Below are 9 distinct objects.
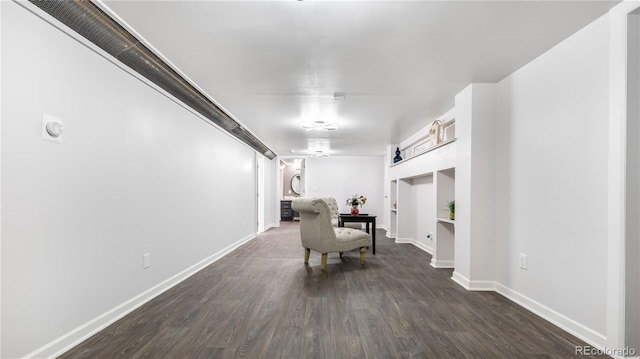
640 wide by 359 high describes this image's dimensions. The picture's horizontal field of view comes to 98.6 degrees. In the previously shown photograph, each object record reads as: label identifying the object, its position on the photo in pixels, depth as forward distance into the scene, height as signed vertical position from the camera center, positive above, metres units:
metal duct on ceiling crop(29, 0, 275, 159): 1.68 +1.00
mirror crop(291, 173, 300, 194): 11.34 -0.14
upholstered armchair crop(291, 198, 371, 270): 3.75 -0.76
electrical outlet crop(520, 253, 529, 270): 2.56 -0.76
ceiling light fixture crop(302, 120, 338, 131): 4.53 +0.92
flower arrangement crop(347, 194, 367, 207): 5.59 -0.47
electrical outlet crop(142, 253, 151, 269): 2.54 -0.77
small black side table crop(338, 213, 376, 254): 4.95 -0.72
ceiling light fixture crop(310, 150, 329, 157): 7.89 +0.78
